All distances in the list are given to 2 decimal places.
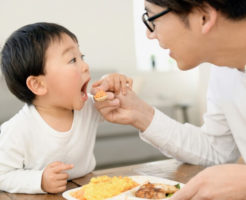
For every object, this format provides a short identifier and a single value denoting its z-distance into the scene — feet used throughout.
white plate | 2.90
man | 2.40
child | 3.76
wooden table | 3.24
